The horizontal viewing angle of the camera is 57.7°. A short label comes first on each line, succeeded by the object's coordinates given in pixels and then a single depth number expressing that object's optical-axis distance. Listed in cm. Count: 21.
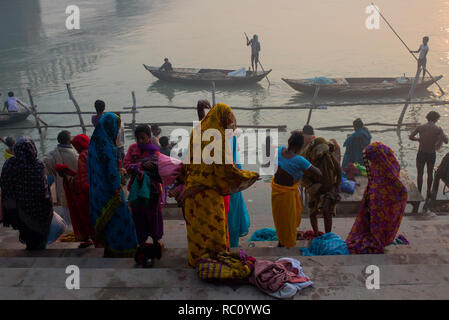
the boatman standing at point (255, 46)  1856
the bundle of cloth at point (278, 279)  292
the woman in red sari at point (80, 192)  429
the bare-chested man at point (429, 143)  643
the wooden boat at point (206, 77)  1828
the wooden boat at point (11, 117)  1380
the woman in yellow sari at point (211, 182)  340
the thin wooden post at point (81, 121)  1167
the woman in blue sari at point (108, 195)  385
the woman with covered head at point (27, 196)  400
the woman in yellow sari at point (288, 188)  423
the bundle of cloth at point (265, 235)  506
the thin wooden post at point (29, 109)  1291
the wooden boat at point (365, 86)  1558
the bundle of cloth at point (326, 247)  400
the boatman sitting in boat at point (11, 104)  1380
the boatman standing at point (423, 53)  1357
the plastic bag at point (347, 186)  640
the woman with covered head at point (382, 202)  416
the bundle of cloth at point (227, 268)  305
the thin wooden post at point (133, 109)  1109
